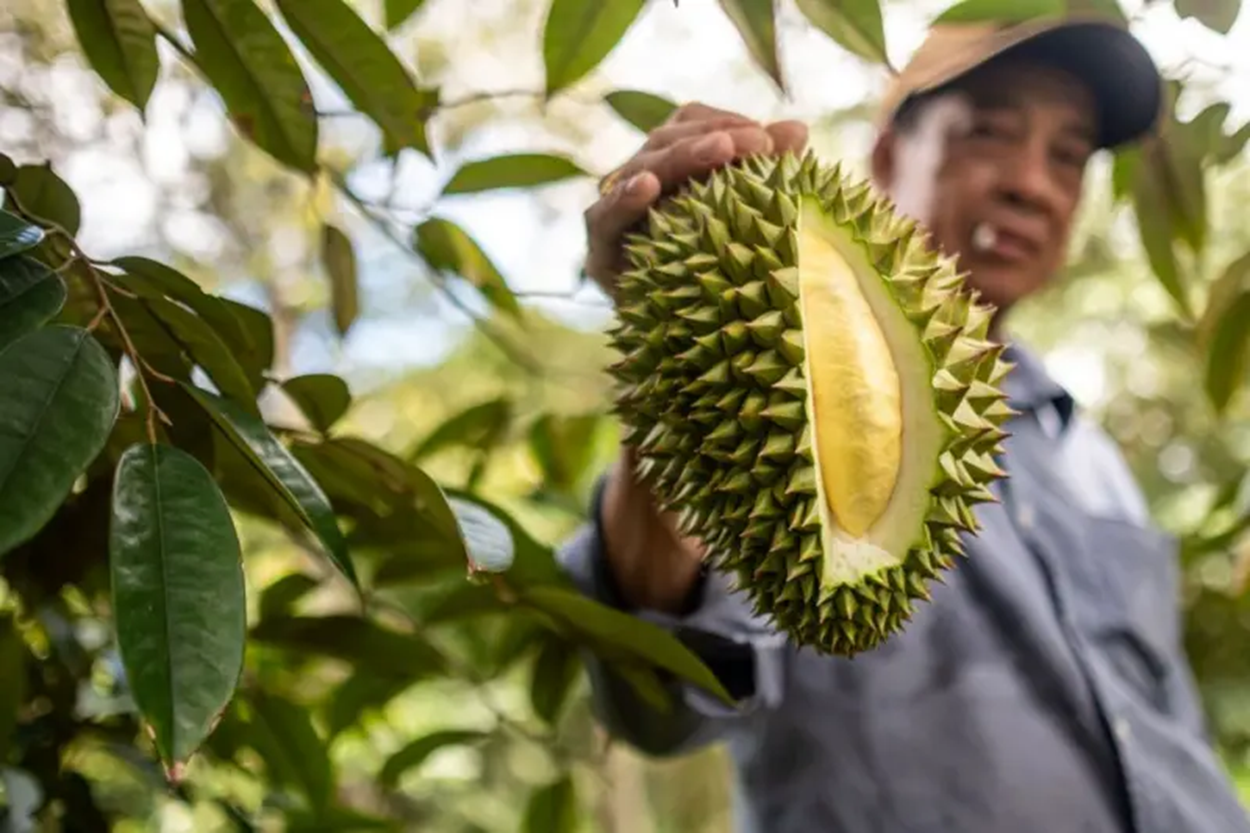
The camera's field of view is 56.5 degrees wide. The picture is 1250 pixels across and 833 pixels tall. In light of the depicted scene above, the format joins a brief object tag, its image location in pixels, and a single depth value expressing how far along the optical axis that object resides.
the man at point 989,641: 1.00
